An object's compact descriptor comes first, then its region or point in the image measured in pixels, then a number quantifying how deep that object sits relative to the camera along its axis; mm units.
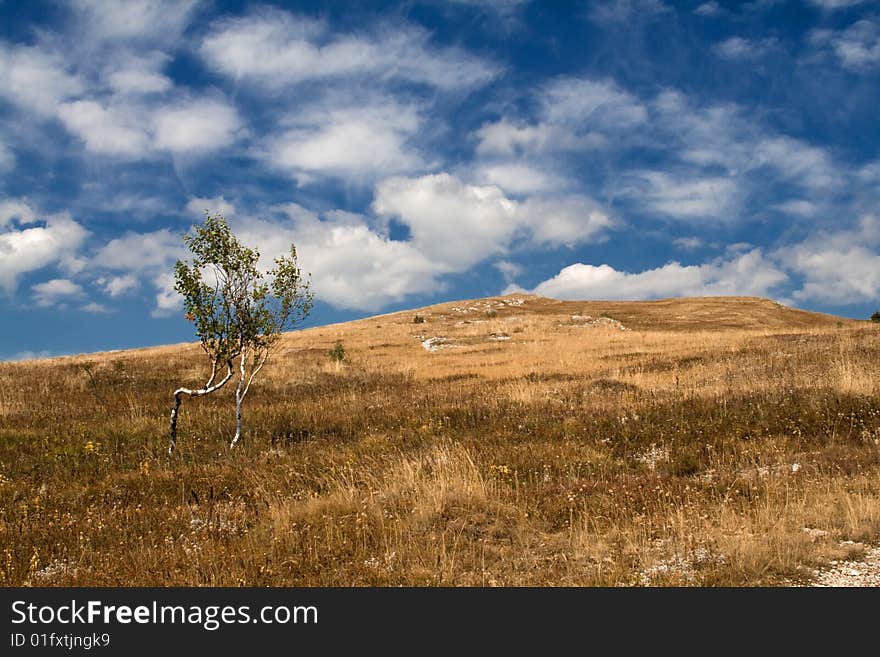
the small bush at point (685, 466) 10742
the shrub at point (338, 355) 35500
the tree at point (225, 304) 14922
